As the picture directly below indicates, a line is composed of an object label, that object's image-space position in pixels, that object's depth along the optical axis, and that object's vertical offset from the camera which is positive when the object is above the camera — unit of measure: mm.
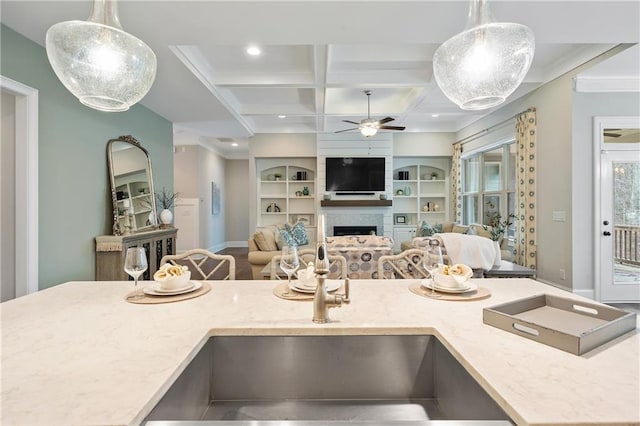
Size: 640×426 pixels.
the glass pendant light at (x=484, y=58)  1135 +571
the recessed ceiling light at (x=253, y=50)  3329 +1718
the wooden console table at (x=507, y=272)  3414 -674
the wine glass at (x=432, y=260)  1321 -209
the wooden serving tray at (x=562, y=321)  792 -330
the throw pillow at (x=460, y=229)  5266 -318
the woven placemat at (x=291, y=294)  1259 -339
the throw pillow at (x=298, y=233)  4668 -322
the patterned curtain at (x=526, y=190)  4285 +280
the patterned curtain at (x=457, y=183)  6824 +591
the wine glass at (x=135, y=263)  1268 -203
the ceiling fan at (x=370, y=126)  4812 +1318
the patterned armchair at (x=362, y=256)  3277 -472
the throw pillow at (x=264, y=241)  4062 -377
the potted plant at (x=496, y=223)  4901 -206
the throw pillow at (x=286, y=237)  4092 -341
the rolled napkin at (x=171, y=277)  1288 -266
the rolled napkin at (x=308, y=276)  1338 -277
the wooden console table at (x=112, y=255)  3398 -453
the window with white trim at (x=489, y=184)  5262 +494
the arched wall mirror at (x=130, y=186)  3697 +337
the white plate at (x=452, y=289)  1279 -318
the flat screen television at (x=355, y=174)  6855 +802
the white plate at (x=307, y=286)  1298 -311
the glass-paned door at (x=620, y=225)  3662 -184
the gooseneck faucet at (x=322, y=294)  967 -257
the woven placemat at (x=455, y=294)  1235 -338
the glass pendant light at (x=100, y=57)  1099 +565
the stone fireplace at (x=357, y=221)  6941 -222
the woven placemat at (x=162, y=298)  1213 -338
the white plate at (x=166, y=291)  1271 -319
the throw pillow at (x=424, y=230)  5684 -350
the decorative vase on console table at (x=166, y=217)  4727 -68
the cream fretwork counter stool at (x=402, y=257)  1847 -287
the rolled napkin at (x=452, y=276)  1282 -268
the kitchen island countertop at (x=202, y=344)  585 -352
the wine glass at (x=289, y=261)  1311 -205
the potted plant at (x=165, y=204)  4746 +131
